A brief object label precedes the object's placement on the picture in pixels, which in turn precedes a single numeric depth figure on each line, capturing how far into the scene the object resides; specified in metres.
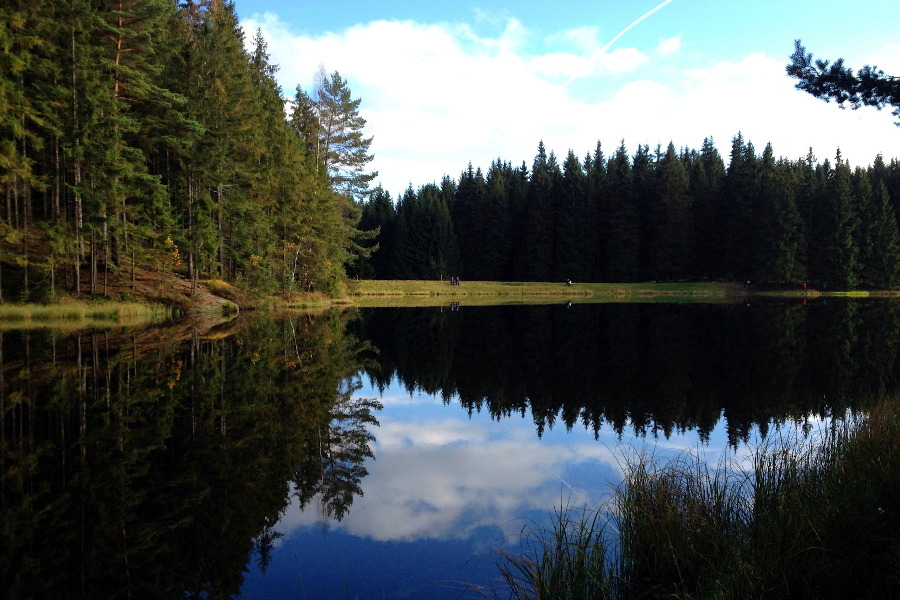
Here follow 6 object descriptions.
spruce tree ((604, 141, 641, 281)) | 69.94
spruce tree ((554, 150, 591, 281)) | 73.56
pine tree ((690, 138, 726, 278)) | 67.62
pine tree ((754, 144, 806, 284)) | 60.16
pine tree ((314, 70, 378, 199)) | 49.34
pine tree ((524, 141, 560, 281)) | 75.06
